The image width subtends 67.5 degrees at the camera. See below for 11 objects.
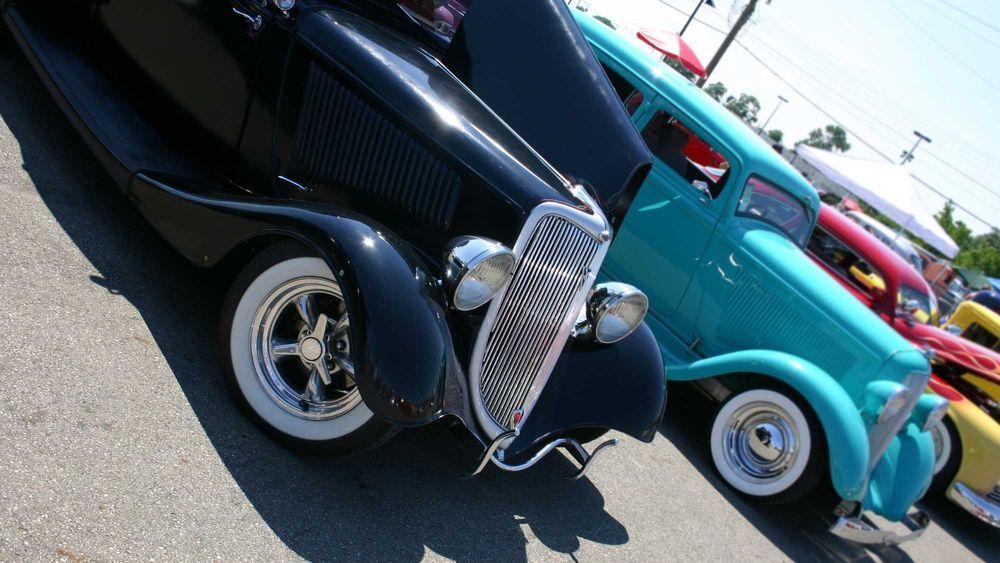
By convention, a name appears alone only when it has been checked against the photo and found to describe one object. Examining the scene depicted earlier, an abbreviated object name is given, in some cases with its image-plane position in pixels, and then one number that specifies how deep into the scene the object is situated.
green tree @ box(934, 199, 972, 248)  53.44
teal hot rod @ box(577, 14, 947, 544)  4.68
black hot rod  2.65
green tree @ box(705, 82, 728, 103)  50.70
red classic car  6.72
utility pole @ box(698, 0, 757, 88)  20.58
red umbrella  13.64
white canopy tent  19.66
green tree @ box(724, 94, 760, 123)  80.48
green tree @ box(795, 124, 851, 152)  103.25
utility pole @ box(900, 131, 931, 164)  48.45
